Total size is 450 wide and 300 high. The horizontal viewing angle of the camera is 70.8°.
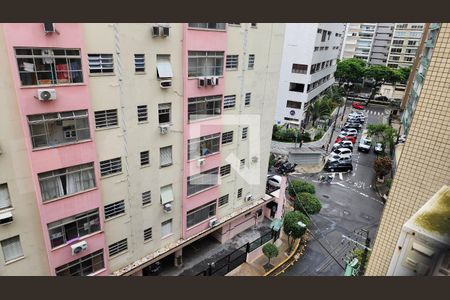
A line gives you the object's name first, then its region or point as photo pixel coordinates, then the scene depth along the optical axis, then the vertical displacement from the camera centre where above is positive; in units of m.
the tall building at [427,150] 3.48 -1.15
